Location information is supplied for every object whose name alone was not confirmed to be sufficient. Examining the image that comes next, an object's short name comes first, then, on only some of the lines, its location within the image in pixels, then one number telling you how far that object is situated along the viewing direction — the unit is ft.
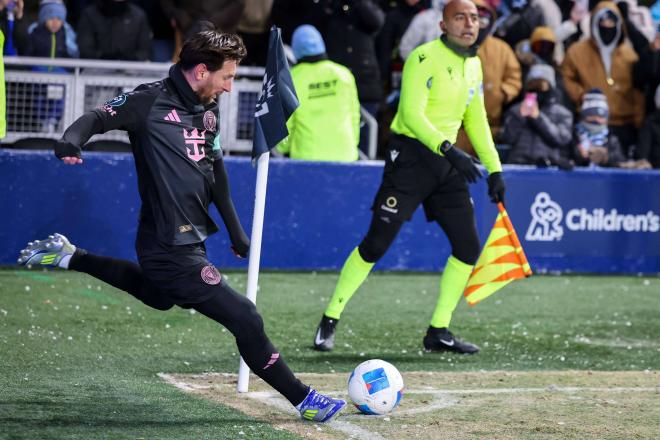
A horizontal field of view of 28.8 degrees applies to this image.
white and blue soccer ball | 22.74
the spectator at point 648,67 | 50.70
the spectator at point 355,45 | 47.42
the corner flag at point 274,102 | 24.38
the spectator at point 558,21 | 53.16
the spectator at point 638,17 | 53.78
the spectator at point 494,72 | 48.85
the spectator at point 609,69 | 51.16
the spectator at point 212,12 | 46.06
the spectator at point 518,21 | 52.19
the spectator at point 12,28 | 42.22
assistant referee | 29.84
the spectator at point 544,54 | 50.31
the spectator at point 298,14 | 49.42
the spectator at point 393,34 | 50.26
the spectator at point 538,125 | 47.62
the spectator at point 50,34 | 44.45
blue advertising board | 41.16
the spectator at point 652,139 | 50.08
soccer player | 21.03
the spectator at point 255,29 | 47.39
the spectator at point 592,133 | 48.65
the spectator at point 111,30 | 45.42
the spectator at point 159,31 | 48.91
